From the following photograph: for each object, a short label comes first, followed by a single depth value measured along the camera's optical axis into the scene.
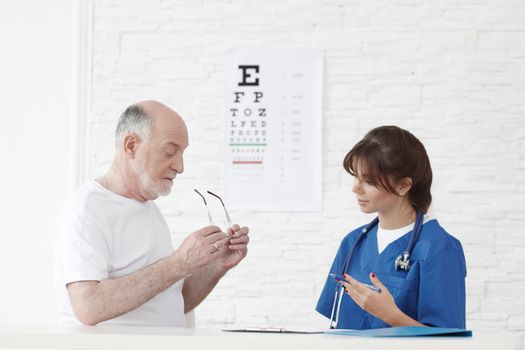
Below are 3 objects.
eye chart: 3.51
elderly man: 2.09
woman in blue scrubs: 2.06
